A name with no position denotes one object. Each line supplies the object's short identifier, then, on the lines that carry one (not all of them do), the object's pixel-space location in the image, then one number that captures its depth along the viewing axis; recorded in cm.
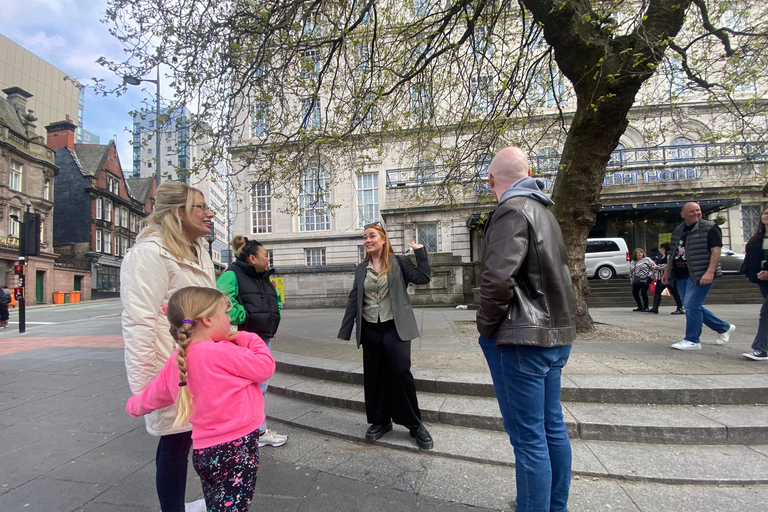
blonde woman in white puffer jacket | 177
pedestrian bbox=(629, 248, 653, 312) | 1005
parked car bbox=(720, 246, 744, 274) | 1552
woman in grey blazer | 304
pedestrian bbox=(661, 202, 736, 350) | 479
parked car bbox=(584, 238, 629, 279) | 1672
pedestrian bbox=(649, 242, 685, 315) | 936
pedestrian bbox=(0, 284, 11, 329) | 1234
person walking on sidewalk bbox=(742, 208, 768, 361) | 432
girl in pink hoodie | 161
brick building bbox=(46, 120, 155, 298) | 3488
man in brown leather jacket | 178
